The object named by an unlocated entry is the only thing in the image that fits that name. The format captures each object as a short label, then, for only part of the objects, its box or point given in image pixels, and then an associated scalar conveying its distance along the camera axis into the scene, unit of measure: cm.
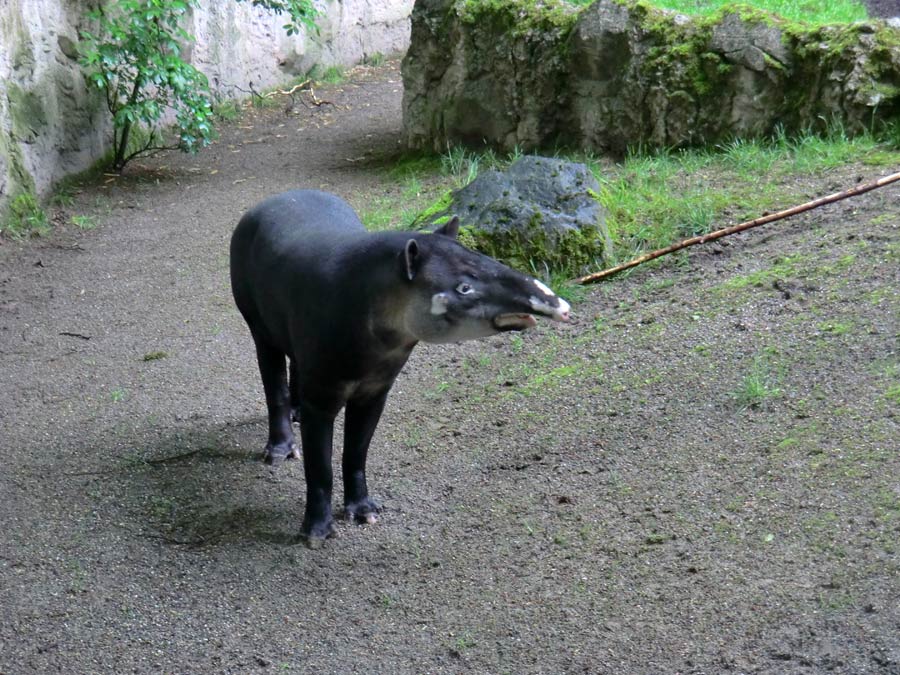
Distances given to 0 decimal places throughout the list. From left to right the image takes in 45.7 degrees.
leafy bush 955
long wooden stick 657
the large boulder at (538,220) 685
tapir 389
